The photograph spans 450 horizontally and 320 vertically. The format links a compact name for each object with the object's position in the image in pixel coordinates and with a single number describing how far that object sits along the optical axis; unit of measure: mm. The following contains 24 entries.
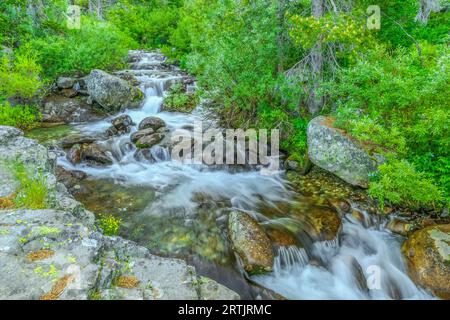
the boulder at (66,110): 11047
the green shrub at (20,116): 9422
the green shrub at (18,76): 9344
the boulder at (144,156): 8742
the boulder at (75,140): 8828
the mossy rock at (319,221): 5512
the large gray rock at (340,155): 6418
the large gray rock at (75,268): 2494
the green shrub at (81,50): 12320
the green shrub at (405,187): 5160
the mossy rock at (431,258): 4418
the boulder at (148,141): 9156
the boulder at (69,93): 12047
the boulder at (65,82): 12238
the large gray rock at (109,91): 11789
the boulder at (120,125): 9994
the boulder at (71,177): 6892
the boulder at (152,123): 10359
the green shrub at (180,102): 12352
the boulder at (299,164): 7762
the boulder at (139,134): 9477
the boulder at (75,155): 8031
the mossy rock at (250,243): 4688
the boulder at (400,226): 5566
